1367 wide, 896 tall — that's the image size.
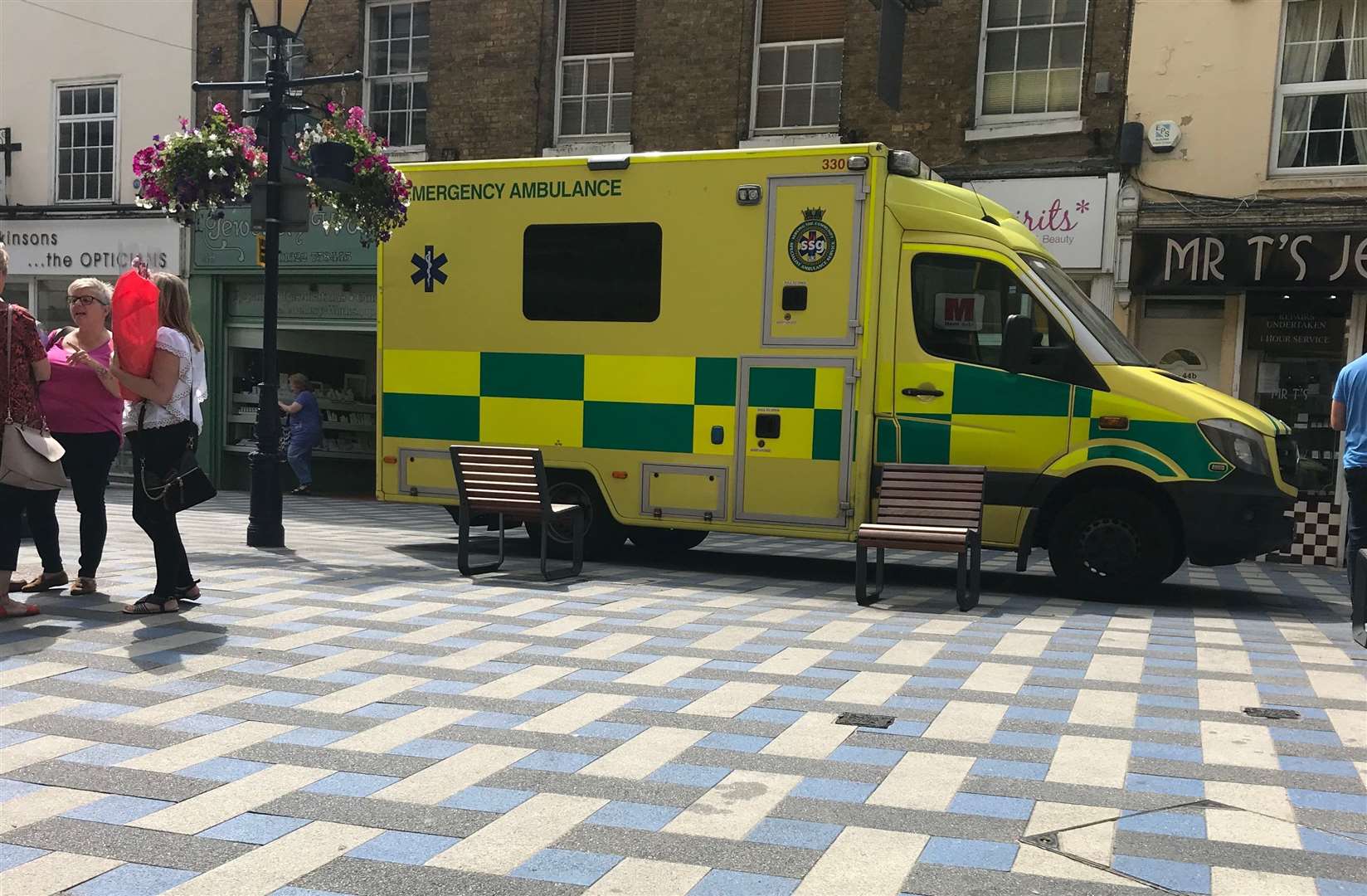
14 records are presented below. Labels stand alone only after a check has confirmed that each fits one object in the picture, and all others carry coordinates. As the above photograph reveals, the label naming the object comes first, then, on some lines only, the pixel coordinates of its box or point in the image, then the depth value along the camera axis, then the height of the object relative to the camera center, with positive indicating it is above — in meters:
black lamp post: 10.01 +0.46
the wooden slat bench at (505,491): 8.84 -1.07
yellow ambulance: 8.66 -0.11
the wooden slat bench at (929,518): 8.04 -1.04
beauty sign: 13.27 +1.59
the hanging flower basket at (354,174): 10.06 +1.23
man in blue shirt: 7.86 -0.35
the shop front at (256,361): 17.84 -0.45
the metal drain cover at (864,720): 4.89 -1.40
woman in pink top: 6.80 -0.52
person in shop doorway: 17.30 -1.40
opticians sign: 18.41 +1.08
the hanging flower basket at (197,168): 9.82 +1.20
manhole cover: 3.39 -1.33
